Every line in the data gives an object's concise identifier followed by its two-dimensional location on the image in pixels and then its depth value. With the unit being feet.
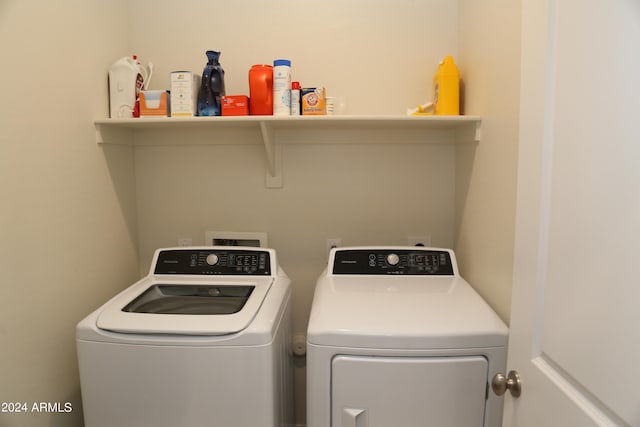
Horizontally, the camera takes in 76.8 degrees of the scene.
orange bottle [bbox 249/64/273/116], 5.89
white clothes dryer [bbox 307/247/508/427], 4.12
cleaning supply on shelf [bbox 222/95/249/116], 5.91
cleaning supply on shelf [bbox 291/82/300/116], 5.90
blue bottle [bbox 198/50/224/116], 5.95
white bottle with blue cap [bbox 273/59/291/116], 5.77
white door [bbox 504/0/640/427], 2.19
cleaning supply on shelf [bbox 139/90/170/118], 6.03
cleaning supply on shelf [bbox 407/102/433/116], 6.15
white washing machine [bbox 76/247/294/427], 4.27
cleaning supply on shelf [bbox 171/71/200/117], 5.92
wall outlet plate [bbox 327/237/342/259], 6.98
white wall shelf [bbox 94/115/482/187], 6.08
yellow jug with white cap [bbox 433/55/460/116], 6.01
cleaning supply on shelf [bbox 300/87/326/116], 5.90
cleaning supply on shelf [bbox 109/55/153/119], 6.02
